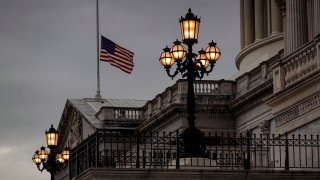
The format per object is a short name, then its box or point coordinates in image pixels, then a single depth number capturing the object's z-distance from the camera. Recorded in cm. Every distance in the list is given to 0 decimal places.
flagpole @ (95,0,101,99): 9740
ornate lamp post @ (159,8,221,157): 3195
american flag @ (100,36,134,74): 8006
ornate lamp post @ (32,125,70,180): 4525
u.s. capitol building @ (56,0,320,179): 3047
